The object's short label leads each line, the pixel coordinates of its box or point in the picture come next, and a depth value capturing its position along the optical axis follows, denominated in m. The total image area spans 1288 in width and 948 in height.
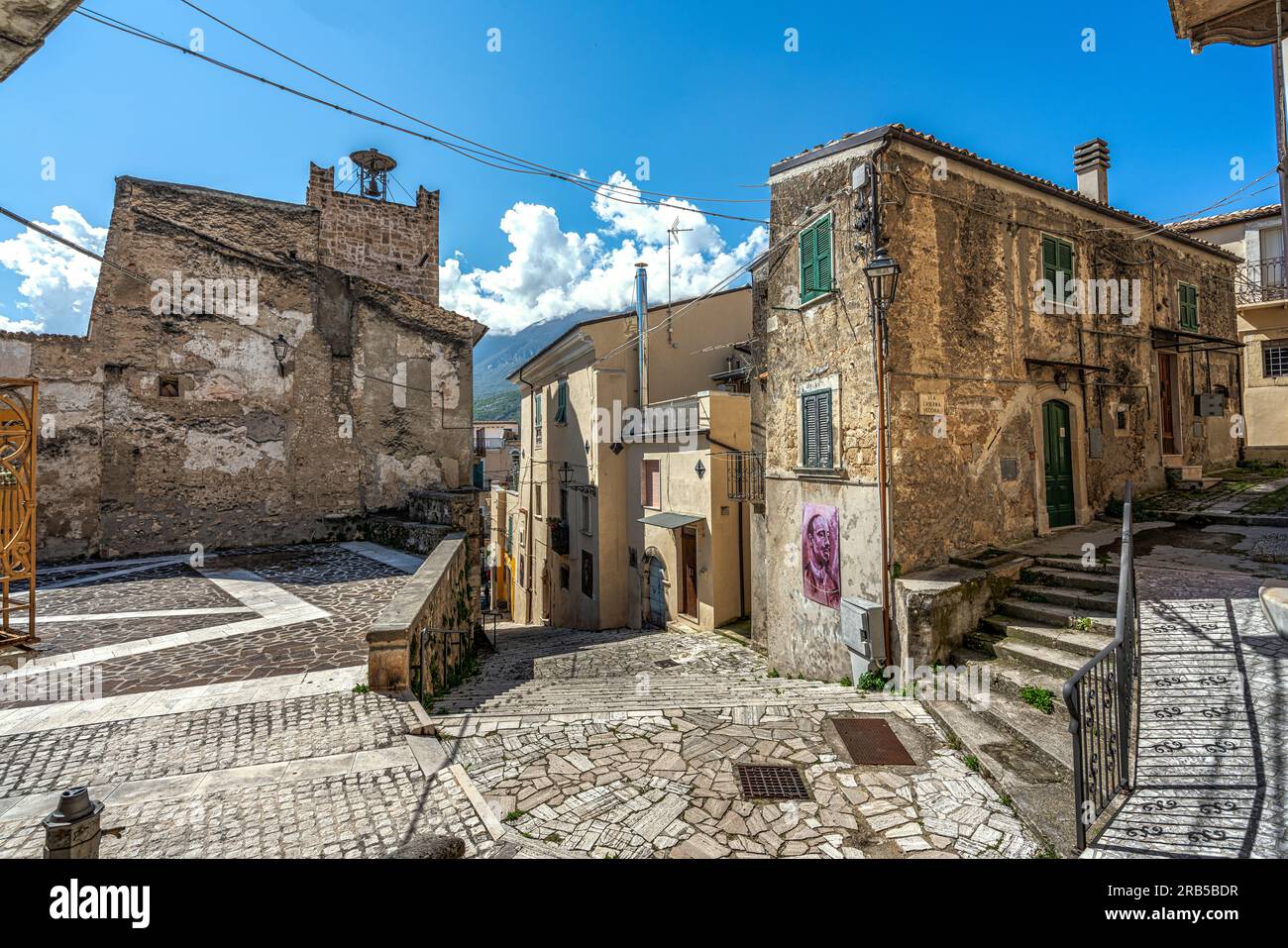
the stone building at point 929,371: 9.25
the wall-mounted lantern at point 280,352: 15.44
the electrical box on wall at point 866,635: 8.72
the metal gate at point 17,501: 4.70
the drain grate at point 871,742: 5.78
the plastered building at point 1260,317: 18.61
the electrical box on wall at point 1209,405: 15.16
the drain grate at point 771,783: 5.12
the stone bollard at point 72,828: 3.01
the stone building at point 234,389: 13.59
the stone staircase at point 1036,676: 4.90
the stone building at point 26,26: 2.98
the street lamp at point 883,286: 8.91
